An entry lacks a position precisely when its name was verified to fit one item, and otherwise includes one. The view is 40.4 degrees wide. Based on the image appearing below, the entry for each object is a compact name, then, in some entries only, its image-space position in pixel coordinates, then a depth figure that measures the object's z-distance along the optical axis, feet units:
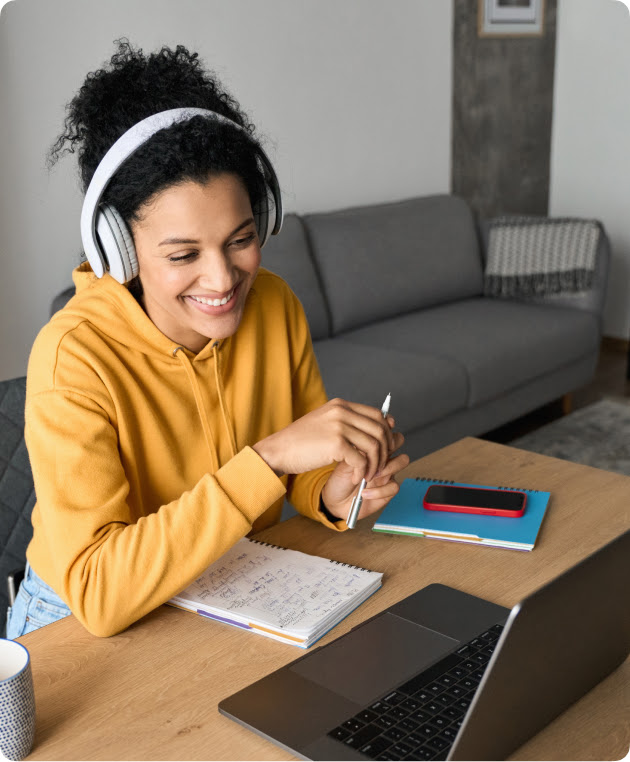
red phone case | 3.81
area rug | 10.23
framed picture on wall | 13.25
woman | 3.16
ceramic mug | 2.36
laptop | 2.18
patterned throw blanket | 11.50
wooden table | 2.46
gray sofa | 9.11
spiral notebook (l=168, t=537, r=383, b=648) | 3.02
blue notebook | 3.63
